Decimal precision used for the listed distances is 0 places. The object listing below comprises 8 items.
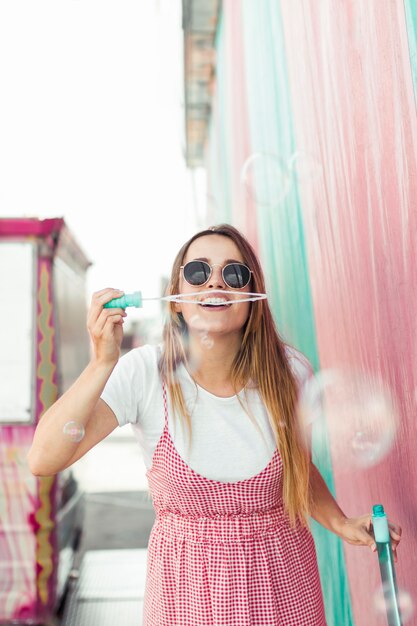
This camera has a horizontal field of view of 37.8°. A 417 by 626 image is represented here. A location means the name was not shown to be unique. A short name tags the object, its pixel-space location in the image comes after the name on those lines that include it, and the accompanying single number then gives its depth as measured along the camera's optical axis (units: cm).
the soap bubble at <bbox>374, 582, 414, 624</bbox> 100
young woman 124
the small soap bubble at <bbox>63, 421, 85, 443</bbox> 122
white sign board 320
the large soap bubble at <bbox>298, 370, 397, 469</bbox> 146
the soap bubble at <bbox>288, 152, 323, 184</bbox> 215
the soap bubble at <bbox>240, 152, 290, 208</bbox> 282
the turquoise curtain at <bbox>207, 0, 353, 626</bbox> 243
